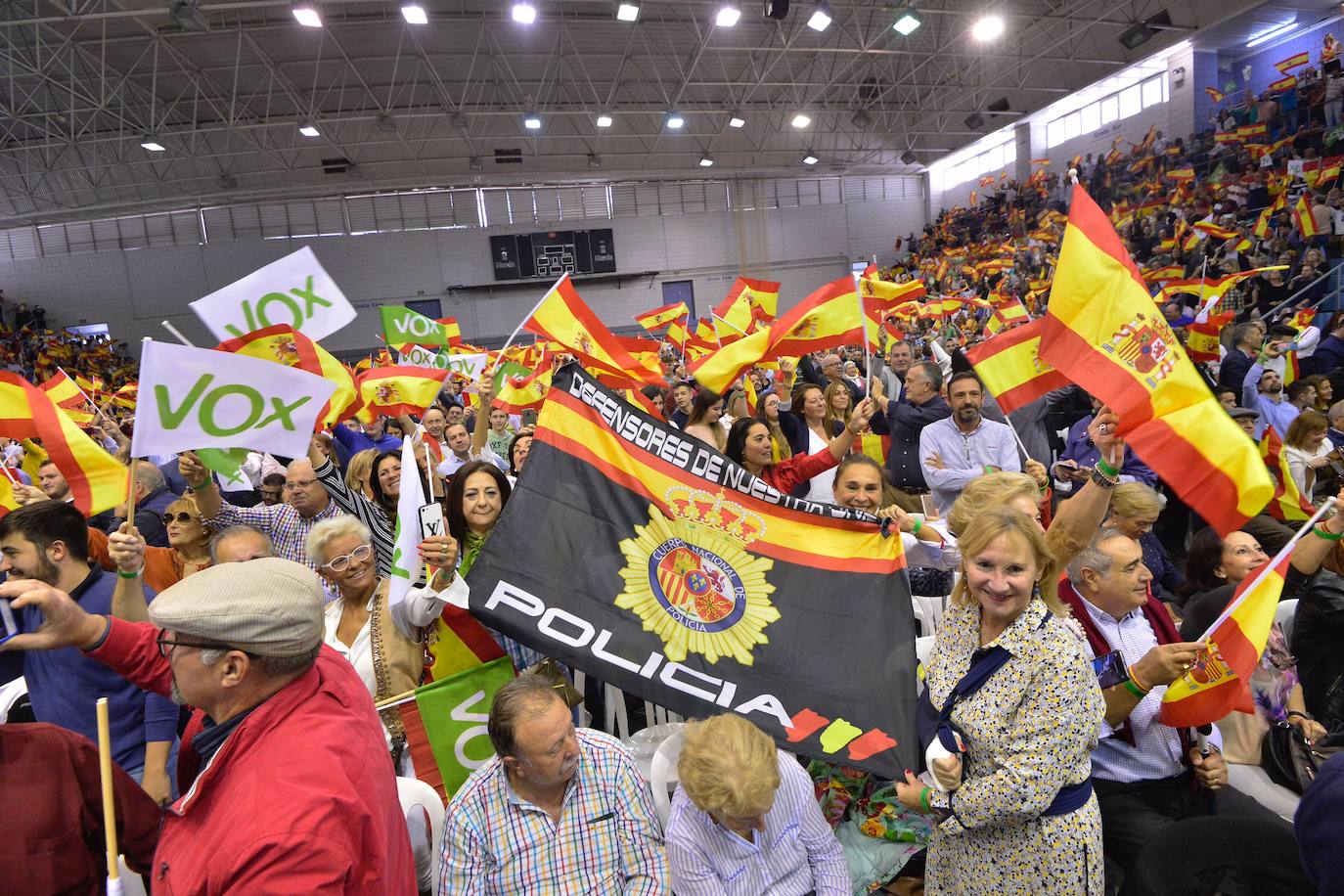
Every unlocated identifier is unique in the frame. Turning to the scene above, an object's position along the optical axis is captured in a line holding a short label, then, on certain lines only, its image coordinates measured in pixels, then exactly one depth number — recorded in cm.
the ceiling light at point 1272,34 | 1767
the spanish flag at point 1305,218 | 1182
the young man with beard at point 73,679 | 243
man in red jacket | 127
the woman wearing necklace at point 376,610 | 254
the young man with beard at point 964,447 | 441
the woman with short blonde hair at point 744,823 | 206
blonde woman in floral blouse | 187
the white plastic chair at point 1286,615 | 303
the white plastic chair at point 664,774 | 248
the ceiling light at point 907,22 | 1247
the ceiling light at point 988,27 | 1362
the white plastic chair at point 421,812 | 231
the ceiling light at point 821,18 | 1246
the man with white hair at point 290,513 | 378
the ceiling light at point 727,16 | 1269
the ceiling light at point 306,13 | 1085
